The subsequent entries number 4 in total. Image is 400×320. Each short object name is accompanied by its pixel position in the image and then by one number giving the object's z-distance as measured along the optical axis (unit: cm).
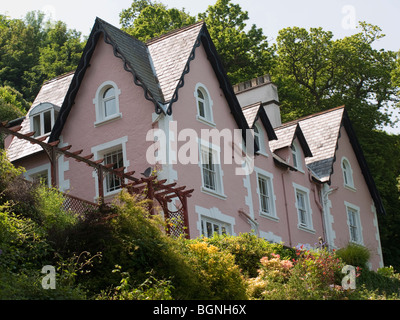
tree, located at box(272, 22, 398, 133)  4759
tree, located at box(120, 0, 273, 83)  4566
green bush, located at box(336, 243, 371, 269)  2500
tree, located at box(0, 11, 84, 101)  5022
